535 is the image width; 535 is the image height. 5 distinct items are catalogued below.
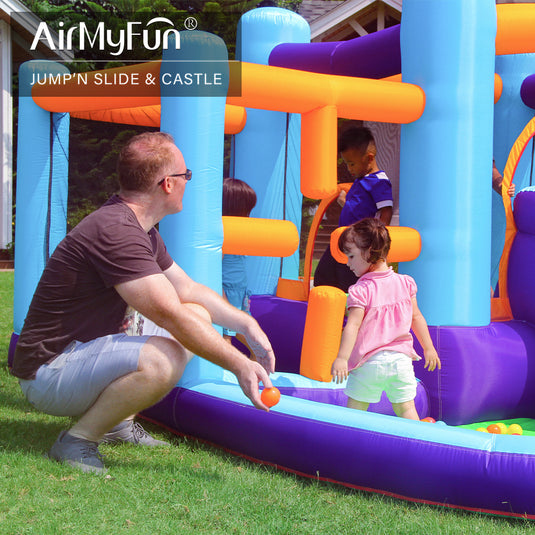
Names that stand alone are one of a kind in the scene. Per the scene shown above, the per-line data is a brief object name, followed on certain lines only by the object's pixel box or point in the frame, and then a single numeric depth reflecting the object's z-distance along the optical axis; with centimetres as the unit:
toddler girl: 312
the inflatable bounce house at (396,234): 266
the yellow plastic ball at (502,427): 348
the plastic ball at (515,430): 354
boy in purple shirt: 407
